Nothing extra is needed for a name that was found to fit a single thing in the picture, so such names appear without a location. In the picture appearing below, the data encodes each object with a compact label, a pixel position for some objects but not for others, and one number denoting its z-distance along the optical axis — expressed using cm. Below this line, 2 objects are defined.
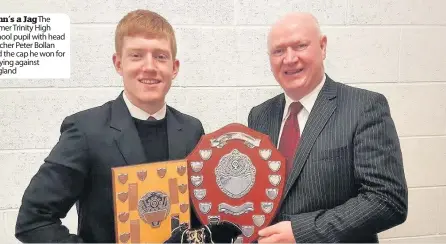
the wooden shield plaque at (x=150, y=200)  106
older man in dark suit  120
